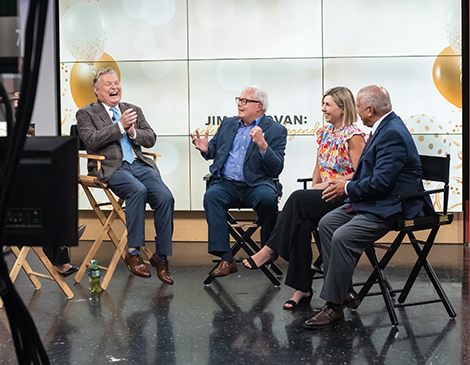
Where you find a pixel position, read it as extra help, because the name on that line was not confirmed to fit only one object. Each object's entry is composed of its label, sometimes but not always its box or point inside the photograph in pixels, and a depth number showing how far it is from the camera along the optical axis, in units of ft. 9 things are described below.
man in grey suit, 13.03
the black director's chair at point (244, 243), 12.86
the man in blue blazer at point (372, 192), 9.86
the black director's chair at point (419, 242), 9.93
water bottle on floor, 12.48
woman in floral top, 11.26
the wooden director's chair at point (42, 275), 11.83
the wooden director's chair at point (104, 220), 12.87
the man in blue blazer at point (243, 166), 13.03
